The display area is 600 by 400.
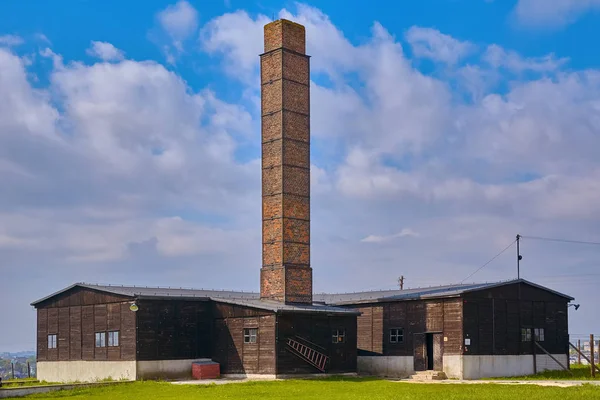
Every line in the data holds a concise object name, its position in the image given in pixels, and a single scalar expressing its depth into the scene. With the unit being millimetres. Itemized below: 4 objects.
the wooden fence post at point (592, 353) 45844
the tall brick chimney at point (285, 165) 49875
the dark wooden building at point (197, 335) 45531
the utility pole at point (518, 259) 51669
